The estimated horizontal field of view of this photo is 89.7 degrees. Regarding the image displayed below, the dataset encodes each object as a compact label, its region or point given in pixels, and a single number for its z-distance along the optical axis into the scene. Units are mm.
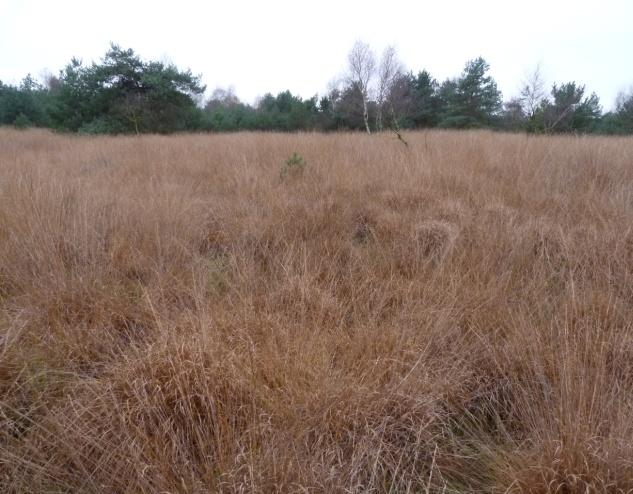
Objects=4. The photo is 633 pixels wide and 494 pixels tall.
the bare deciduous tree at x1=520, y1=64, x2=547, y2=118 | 23931
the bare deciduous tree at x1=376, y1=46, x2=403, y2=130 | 21453
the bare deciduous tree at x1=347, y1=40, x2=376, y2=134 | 21969
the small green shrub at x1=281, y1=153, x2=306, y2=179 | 4190
